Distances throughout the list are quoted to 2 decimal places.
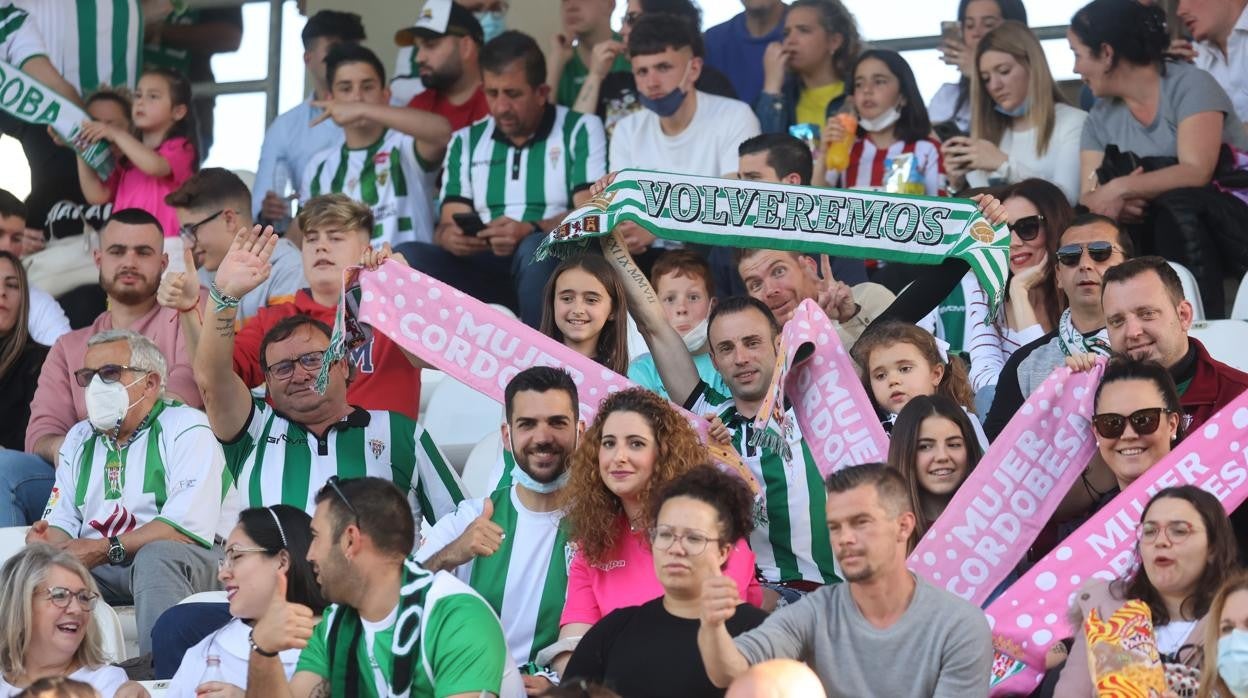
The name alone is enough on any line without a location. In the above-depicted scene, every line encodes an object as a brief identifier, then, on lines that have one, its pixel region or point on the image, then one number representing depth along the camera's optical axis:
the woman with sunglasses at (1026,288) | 14.20
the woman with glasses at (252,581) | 10.83
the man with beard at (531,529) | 11.73
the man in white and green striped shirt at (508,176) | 17.72
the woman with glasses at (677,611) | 9.86
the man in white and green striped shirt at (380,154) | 18.75
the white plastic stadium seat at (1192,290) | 15.00
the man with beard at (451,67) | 19.59
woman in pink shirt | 11.16
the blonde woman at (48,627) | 11.38
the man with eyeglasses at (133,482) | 13.04
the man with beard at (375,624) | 9.87
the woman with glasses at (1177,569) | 9.91
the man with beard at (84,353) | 14.64
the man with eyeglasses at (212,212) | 16.59
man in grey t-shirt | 9.50
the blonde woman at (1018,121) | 16.58
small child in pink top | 19.17
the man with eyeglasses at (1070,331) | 12.82
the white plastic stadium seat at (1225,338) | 14.16
